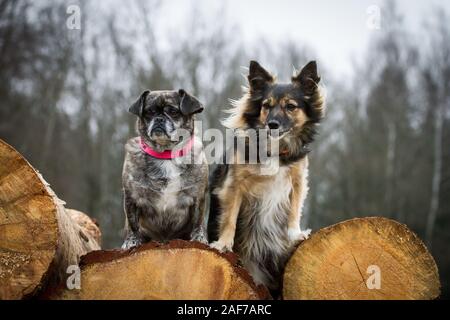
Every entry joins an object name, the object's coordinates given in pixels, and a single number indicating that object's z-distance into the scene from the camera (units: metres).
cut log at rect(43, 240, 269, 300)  3.55
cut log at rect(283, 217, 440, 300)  3.87
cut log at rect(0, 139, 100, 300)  3.61
